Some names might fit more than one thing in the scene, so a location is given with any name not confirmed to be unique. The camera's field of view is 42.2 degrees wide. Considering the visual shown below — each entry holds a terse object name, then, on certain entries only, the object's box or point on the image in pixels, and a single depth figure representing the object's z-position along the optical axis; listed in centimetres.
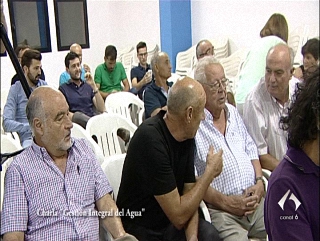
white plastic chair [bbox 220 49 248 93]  350
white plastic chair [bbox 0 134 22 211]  190
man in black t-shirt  159
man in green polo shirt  328
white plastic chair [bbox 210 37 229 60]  309
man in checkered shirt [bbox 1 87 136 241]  146
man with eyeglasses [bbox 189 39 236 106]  297
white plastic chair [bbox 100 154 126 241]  183
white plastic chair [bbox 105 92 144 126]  325
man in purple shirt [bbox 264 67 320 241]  96
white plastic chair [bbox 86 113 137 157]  256
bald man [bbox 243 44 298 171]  205
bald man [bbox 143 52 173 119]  280
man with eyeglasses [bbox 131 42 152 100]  354
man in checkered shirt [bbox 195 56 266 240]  182
